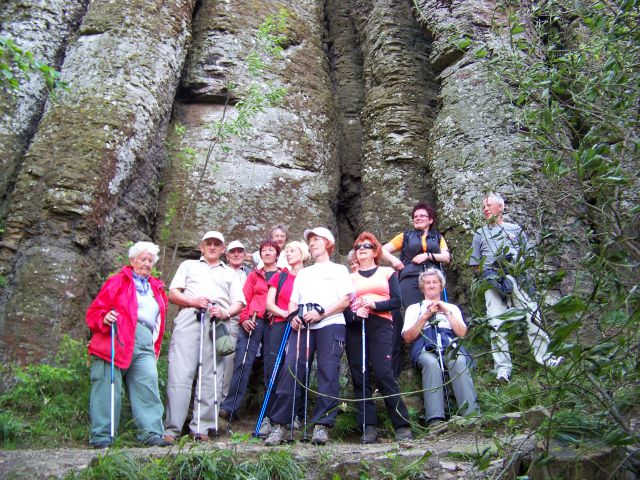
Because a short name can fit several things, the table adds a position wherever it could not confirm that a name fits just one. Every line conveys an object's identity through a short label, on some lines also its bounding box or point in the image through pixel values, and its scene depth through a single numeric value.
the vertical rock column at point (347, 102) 11.73
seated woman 6.05
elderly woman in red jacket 5.91
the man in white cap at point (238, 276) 7.02
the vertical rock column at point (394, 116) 10.84
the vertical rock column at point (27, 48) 9.08
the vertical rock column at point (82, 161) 7.71
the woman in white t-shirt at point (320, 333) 5.83
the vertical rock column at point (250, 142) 10.27
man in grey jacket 6.57
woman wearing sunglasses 6.13
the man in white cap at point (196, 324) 6.38
